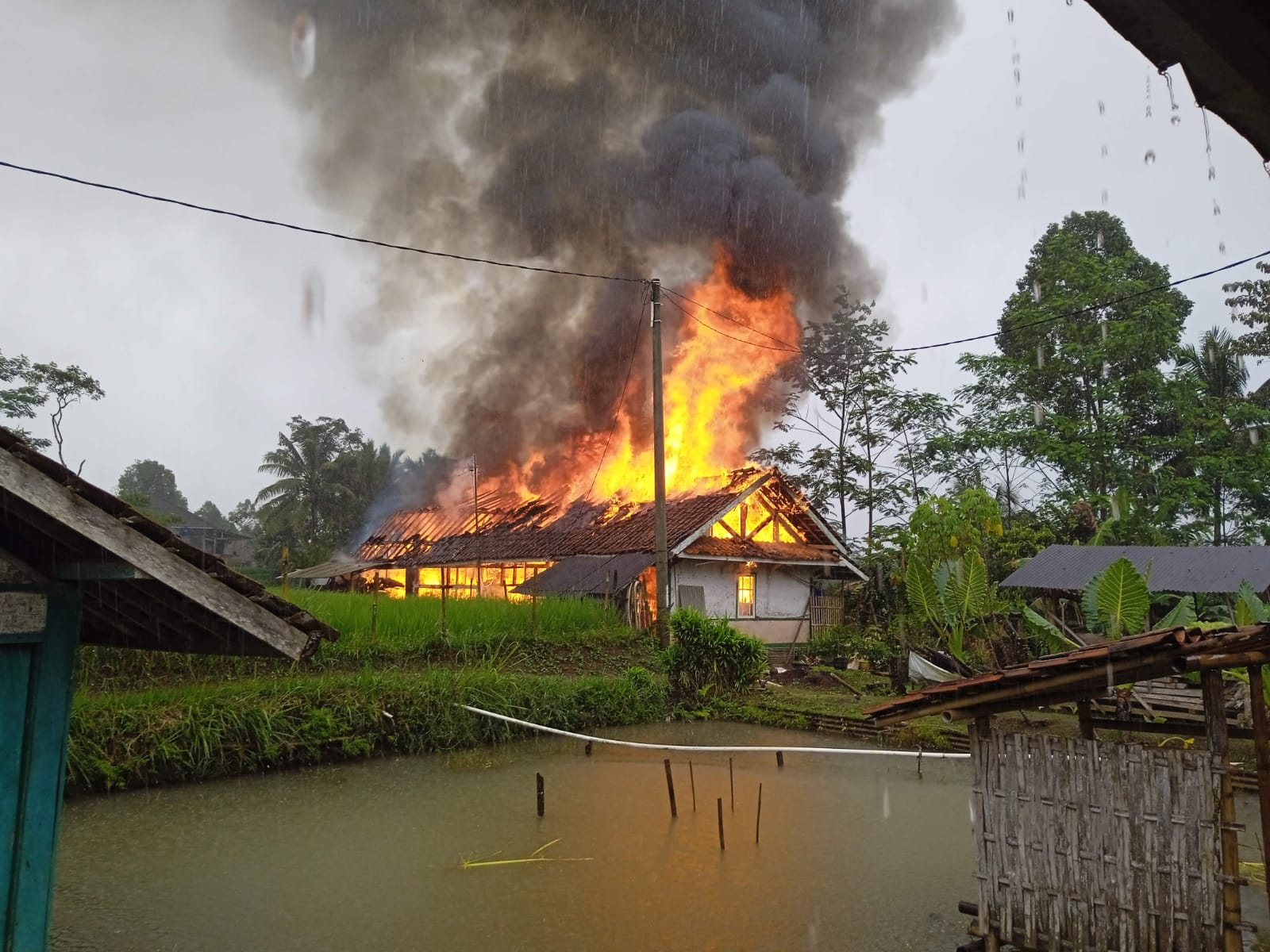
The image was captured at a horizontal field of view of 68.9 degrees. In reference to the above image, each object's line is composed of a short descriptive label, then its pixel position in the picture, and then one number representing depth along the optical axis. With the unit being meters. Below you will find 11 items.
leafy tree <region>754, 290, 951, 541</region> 27.08
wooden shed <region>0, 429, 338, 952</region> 3.38
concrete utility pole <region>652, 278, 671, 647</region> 16.67
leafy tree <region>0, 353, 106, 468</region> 26.63
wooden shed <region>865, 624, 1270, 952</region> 4.66
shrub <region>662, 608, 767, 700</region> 16.53
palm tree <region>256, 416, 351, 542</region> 38.22
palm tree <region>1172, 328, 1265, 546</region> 26.47
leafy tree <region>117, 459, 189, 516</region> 72.00
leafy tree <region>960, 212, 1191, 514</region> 27.41
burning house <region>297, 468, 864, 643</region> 21.23
